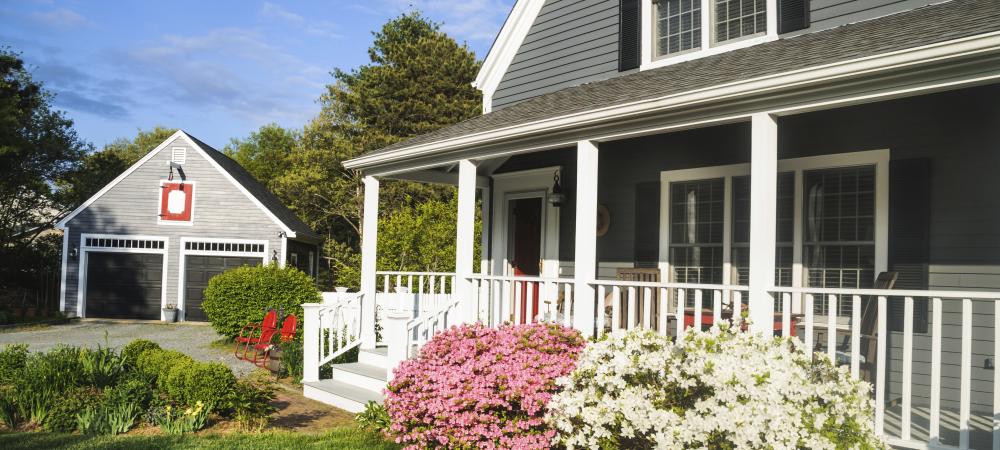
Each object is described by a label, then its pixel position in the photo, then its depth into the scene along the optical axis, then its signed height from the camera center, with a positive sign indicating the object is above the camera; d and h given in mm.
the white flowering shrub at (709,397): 3574 -802
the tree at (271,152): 39312 +4910
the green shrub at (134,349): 8234 -1352
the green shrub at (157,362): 7617 -1390
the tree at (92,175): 28109 +2419
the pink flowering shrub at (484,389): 5000 -1050
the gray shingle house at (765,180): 4859 +702
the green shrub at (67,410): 6617 -1666
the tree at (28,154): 22172 +2691
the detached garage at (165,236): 21266 +0
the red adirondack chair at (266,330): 11047 -1478
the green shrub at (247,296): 14148 -1177
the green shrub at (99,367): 7398 -1415
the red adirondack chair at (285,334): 10508 -1403
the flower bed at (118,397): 6621 -1589
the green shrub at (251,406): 6812 -1627
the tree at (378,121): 28641 +5084
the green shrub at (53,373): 7035 -1418
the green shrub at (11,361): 7938 -1483
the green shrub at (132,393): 6805 -1537
